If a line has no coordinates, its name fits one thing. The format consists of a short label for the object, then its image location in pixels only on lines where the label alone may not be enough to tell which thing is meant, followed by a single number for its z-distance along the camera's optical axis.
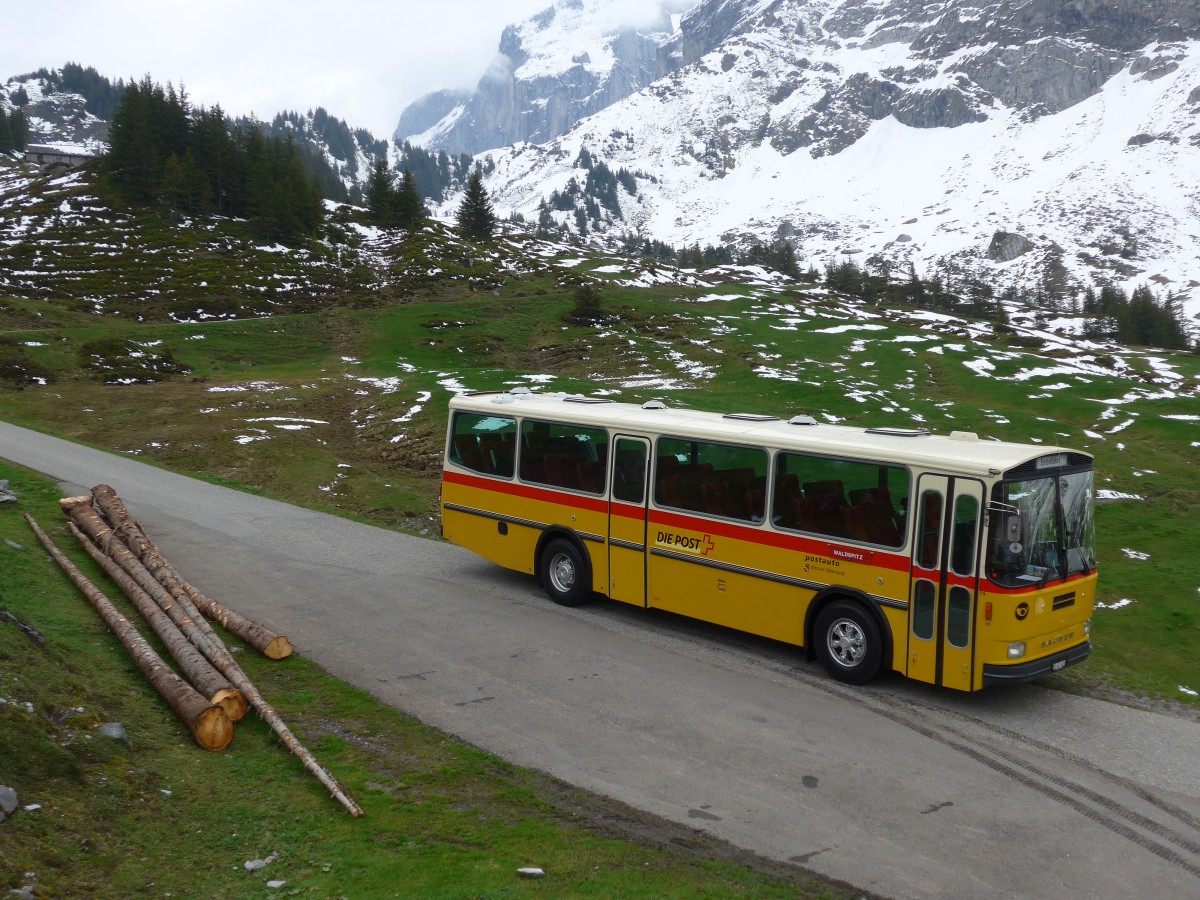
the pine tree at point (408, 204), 121.50
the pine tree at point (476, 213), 126.62
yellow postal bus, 12.02
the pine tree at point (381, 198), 120.88
